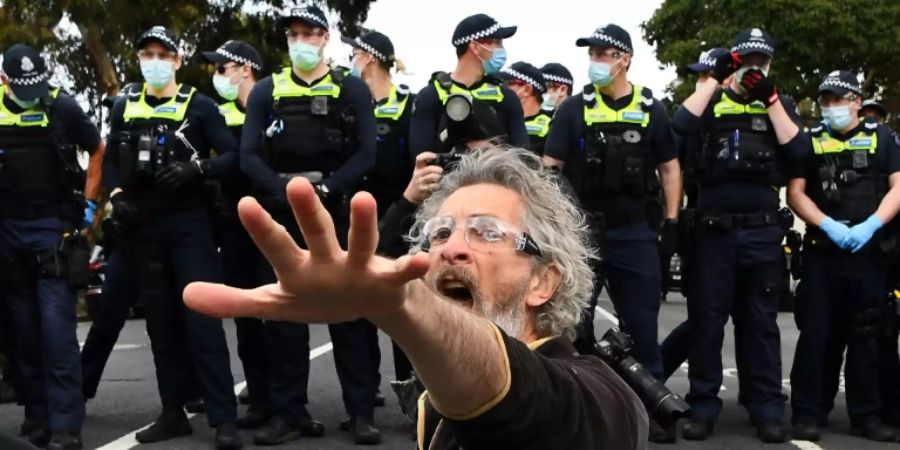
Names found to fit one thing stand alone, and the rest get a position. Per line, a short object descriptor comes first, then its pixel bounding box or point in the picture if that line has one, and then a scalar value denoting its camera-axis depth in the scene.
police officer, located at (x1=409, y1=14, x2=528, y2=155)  7.49
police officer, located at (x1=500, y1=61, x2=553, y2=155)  10.48
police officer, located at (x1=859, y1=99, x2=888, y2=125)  9.29
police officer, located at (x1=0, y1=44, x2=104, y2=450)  7.19
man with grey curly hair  1.81
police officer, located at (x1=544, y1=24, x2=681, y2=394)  7.64
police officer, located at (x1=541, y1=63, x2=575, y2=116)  12.01
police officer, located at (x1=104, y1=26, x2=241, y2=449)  7.43
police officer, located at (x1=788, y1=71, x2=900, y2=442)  8.02
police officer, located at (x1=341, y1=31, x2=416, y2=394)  8.51
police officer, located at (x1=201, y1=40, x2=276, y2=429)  8.15
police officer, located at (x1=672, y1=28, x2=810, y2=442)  7.79
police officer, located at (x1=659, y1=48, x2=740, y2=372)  8.09
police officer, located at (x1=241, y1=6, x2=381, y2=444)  7.44
